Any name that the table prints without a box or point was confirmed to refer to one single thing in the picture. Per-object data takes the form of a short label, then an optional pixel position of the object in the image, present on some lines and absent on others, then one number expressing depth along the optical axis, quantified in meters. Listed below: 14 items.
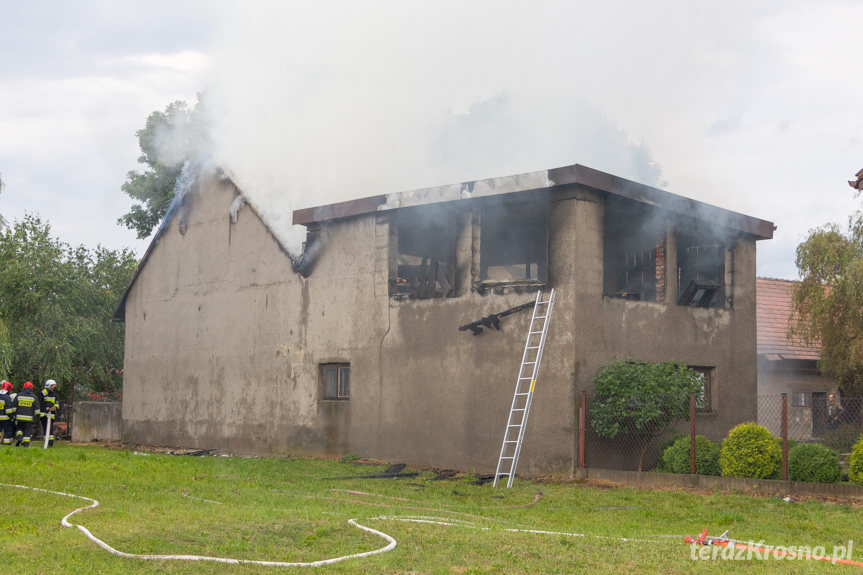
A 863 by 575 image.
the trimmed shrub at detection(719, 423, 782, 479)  13.57
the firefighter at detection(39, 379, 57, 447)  20.89
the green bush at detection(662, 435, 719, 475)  14.47
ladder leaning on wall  15.88
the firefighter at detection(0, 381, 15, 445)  21.16
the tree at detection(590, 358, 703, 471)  15.07
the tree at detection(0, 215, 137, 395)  30.25
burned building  16.14
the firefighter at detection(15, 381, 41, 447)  20.34
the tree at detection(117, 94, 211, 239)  33.91
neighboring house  25.39
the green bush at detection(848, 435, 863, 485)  12.80
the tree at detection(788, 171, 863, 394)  21.44
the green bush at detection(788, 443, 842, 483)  13.15
